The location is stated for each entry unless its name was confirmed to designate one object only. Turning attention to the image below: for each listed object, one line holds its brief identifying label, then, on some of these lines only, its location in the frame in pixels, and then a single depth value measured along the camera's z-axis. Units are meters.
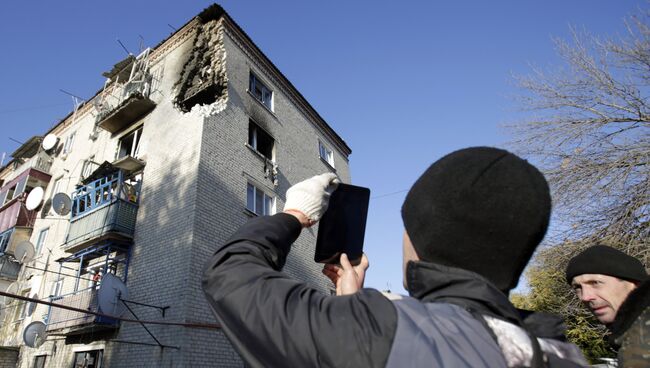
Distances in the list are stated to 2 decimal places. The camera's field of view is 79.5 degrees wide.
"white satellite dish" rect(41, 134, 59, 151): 17.16
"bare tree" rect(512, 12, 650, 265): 6.63
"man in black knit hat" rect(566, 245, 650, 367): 1.81
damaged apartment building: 9.06
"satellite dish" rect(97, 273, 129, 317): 8.71
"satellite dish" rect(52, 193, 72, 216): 11.81
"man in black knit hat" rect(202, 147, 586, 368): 0.72
